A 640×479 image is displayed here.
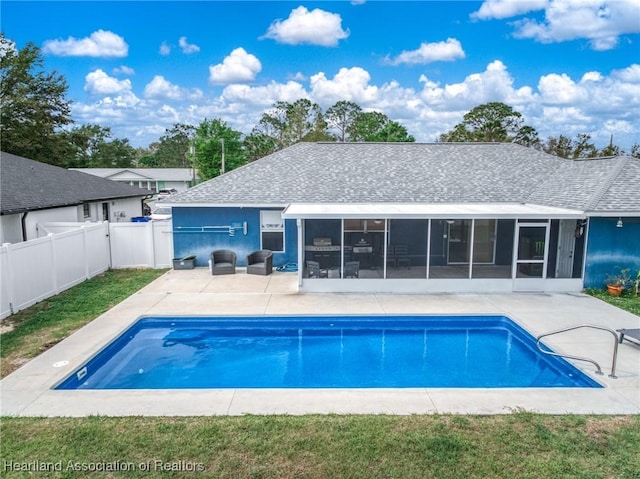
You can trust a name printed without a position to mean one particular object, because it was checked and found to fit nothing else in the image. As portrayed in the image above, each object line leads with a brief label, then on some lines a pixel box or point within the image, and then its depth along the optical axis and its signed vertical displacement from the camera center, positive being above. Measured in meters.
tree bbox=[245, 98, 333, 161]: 56.31 +8.55
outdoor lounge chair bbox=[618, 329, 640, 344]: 9.16 -3.11
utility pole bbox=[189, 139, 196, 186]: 41.59 +3.62
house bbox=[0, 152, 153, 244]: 14.99 -0.38
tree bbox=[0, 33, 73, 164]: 35.31 +7.20
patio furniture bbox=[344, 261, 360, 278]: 14.13 -2.64
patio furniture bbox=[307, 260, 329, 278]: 14.06 -2.67
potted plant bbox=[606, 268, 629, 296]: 13.58 -2.98
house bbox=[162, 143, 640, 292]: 13.94 -0.82
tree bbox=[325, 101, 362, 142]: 59.84 +10.73
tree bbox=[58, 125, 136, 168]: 65.56 +6.12
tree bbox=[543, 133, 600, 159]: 43.17 +4.63
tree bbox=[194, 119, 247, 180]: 43.53 +4.33
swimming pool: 8.49 -3.81
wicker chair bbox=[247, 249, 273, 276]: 16.00 -2.79
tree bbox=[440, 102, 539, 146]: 47.56 +7.20
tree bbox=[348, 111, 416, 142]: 45.53 +7.39
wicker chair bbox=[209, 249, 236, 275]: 15.98 -2.79
